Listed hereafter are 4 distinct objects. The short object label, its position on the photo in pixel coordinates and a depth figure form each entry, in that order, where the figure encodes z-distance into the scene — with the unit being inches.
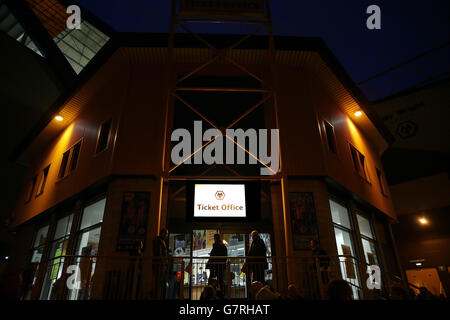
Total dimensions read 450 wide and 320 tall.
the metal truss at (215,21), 449.4
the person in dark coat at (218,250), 329.0
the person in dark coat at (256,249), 357.3
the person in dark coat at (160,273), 276.1
